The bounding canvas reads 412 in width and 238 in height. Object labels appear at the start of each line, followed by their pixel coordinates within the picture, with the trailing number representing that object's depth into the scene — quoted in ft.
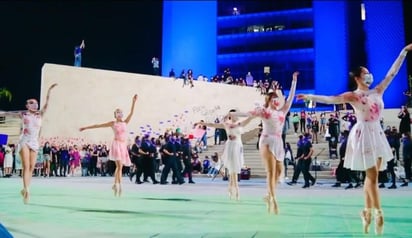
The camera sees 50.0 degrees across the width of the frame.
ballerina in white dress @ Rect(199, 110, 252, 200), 34.96
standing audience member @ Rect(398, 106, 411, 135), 59.82
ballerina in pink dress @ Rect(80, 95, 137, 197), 36.68
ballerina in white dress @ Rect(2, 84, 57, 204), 30.89
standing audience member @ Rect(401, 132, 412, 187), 48.67
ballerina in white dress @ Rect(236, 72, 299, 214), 25.58
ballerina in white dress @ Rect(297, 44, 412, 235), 18.17
